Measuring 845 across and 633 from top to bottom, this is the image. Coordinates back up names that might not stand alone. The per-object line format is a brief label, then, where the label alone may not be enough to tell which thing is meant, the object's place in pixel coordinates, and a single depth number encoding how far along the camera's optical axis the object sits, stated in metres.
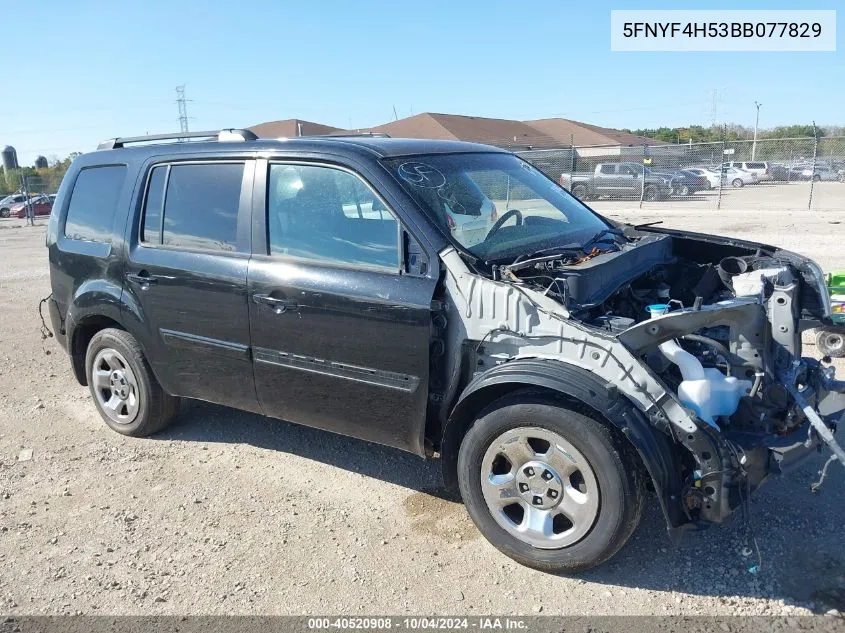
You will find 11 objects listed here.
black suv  3.01
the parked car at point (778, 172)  36.72
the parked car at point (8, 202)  35.59
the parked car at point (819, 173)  32.38
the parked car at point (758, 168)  36.84
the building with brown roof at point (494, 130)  42.25
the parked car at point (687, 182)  27.38
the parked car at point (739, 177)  36.09
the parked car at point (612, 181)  25.44
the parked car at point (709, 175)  30.91
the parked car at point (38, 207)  33.75
